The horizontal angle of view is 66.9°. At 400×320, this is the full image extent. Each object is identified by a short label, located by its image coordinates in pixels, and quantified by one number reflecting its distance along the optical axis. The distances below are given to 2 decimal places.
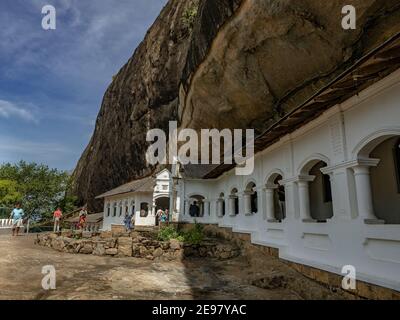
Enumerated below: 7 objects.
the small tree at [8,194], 34.94
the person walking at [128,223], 21.91
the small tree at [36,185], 39.00
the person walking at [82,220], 24.48
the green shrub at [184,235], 13.32
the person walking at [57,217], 21.59
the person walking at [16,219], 16.20
